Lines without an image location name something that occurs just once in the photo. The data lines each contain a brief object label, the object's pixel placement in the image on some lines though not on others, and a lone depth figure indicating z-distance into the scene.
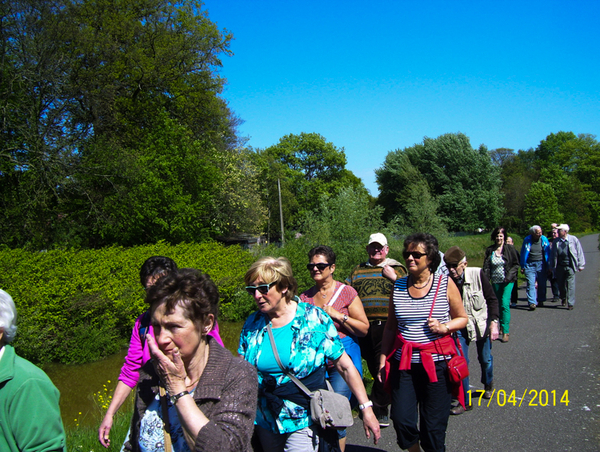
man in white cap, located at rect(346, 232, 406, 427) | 4.70
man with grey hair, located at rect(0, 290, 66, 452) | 2.13
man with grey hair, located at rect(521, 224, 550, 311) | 11.25
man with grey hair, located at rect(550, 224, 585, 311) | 10.71
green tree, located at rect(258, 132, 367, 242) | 60.69
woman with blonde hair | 2.80
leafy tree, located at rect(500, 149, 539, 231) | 53.25
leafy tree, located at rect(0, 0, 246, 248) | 16.41
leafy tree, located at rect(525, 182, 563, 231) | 41.24
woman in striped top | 3.51
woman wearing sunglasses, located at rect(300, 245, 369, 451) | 4.05
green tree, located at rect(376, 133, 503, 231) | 44.75
